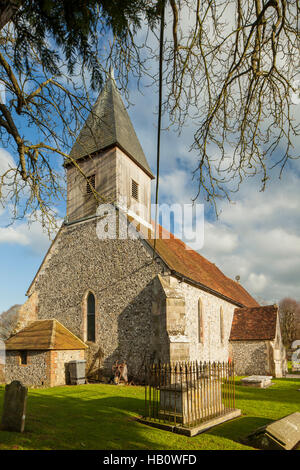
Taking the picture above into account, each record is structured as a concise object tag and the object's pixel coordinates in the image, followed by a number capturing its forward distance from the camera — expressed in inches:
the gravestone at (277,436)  228.4
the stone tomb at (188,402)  291.0
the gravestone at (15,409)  246.8
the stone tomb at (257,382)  553.0
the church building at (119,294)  547.5
